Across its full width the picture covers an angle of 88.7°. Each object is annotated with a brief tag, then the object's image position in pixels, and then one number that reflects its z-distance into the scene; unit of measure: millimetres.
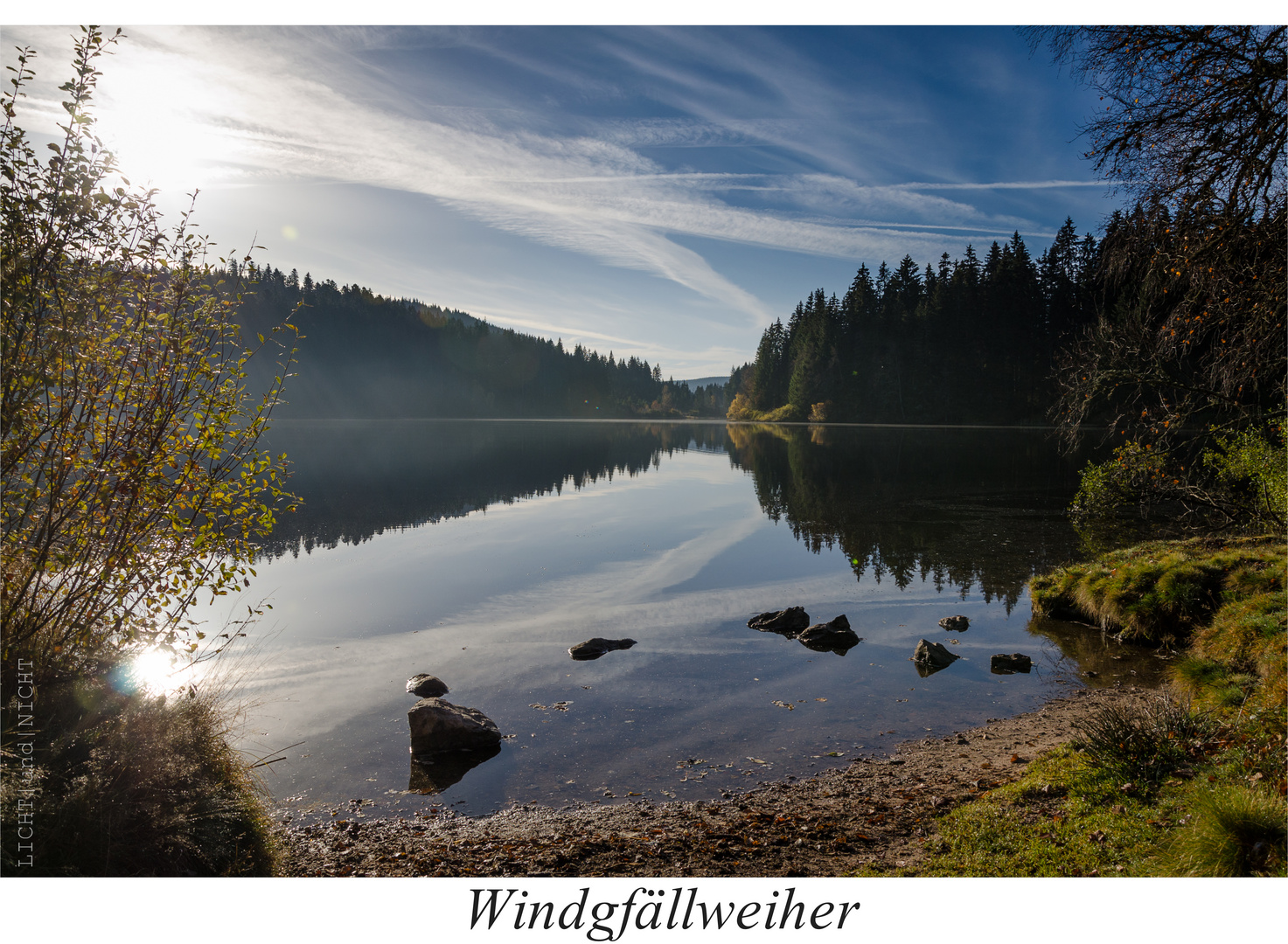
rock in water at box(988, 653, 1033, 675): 11969
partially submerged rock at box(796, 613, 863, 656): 13272
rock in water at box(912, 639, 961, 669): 12164
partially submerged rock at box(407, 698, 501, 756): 9070
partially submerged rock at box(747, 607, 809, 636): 14367
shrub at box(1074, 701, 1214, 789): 6570
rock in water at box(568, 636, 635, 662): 12812
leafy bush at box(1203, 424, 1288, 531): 14089
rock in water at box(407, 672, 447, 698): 11055
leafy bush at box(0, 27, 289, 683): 5457
